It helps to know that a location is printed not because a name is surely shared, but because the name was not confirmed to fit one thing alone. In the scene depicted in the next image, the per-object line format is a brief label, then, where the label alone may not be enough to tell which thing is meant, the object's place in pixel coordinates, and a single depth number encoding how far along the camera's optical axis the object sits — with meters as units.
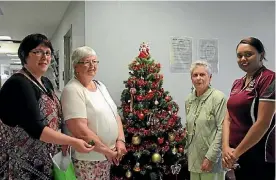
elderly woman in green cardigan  1.85
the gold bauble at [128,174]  2.27
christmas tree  2.26
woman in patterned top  1.31
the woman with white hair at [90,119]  1.59
